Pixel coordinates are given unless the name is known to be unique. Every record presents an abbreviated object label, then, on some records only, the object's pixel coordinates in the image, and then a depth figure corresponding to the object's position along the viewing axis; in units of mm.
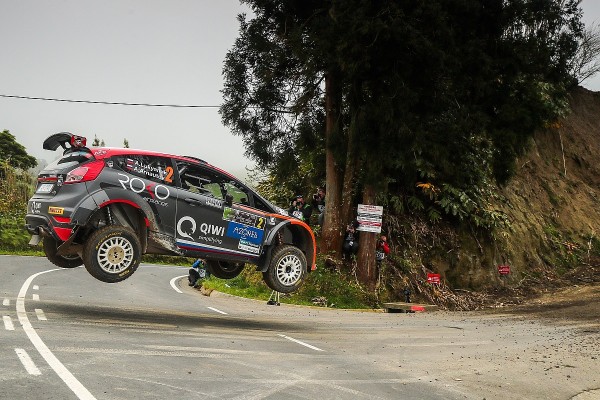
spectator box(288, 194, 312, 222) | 16594
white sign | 16594
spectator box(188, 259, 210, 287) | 19445
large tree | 14258
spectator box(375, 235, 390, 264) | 17797
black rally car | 8719
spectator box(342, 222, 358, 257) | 17234
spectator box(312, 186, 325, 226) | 18438
